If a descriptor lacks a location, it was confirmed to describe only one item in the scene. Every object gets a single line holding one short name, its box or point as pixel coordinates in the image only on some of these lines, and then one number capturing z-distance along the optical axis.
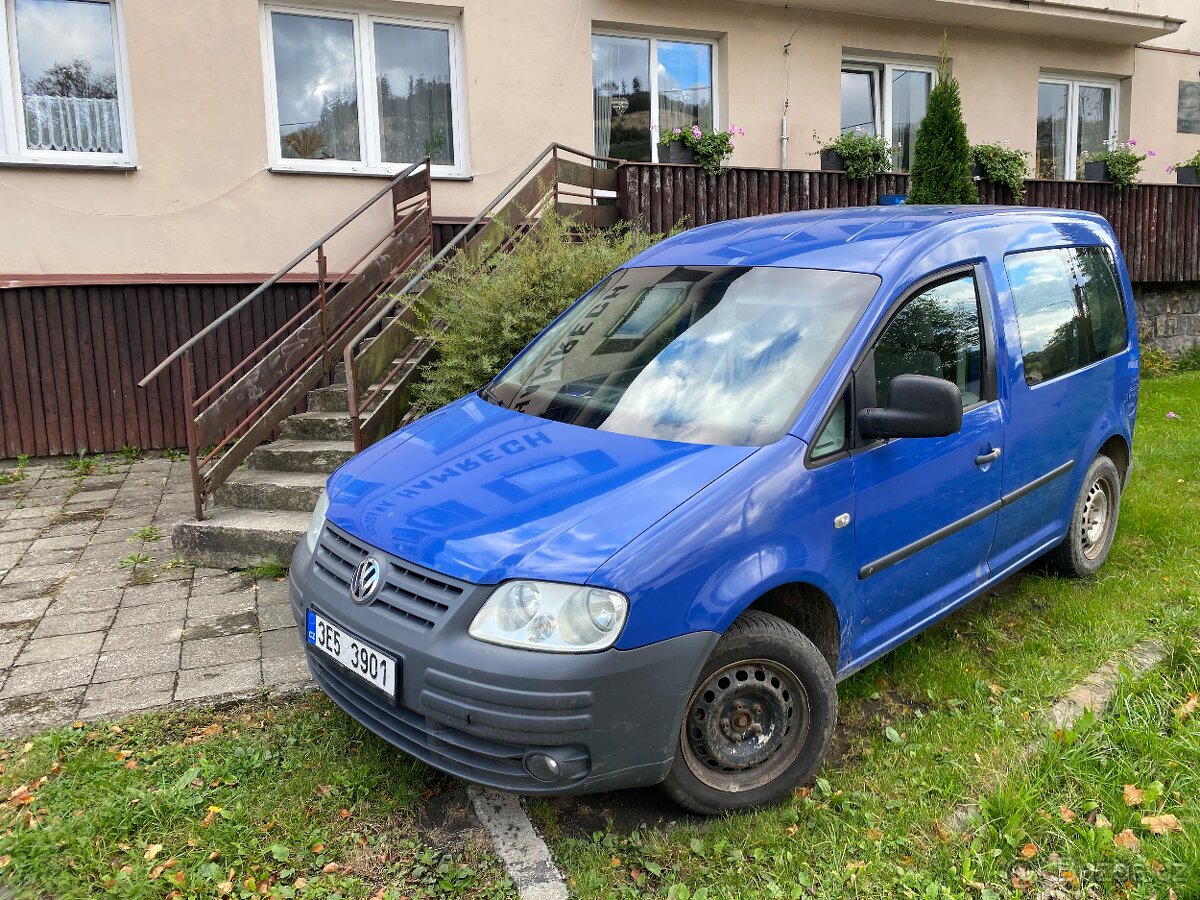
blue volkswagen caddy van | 2.47
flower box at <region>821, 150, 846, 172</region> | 9.94
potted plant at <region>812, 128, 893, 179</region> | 9.80
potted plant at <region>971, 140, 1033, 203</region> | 10.31
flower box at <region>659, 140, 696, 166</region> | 9.02
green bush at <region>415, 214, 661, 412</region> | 5.59
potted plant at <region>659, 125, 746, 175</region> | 8.95
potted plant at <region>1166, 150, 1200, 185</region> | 12.59
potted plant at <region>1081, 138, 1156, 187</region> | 11.53
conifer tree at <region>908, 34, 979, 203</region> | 8.52
